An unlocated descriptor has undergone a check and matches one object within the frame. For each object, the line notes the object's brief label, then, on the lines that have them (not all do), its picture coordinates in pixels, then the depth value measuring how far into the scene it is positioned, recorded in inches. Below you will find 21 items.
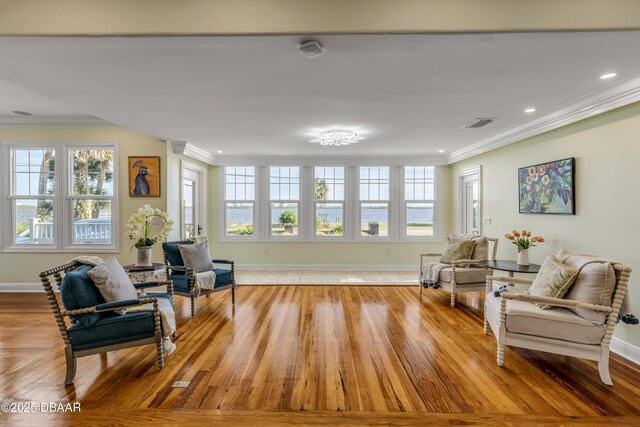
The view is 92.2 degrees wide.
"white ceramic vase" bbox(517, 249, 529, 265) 150.9
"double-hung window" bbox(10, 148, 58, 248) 190.4
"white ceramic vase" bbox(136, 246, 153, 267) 147.7
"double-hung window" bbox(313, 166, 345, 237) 269.9
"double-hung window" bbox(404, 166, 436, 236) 268.5
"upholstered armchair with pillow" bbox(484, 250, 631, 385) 95.1
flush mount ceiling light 167.5
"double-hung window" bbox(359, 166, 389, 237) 269.1
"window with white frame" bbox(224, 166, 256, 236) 270.1
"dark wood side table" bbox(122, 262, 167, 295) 138.3
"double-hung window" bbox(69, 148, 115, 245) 189.5
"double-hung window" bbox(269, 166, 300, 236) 270.2
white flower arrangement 146.9
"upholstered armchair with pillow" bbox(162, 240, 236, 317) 151.7
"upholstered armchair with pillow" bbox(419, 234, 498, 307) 169.9
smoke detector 77.9
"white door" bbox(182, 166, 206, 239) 228.1
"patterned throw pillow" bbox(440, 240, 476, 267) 178.4
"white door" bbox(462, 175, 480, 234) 227.8
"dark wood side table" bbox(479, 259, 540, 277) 141.0
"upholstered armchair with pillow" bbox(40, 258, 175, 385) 93.4
